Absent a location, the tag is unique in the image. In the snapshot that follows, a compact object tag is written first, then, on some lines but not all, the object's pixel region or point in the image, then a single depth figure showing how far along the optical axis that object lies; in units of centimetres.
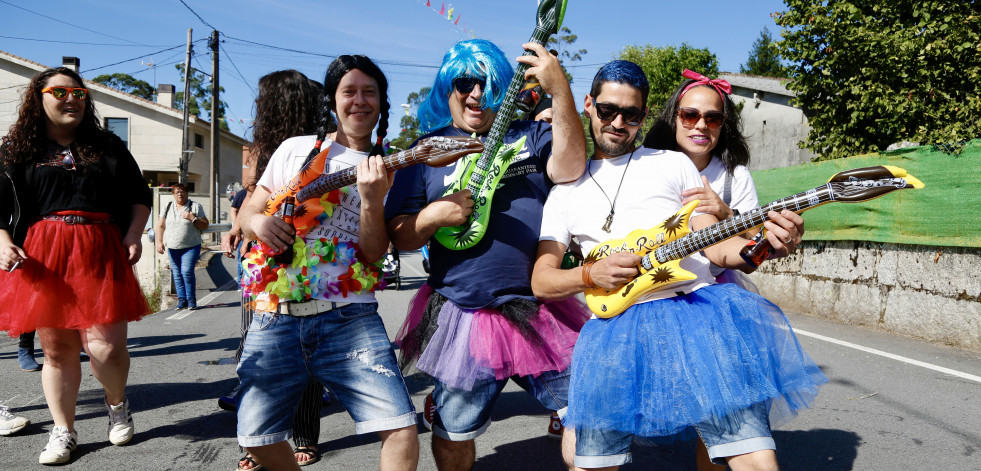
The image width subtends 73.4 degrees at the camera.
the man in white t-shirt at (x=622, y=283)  204
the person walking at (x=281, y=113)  395
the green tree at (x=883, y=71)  740
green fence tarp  630
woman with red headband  268
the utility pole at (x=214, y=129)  2530
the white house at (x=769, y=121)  1641
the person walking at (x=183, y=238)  945
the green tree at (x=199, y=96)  6092
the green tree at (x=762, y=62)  4991
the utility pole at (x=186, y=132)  2662
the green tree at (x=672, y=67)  2373
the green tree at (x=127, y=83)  6059
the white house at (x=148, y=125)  3155
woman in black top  357
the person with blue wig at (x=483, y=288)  260
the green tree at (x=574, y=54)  3645
